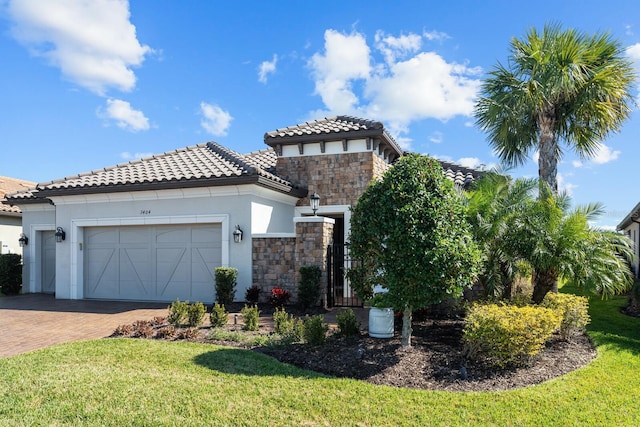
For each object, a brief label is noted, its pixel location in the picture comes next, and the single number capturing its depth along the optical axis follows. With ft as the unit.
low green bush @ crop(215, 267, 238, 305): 40.50
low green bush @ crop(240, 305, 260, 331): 29.94
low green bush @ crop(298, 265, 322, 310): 39.29
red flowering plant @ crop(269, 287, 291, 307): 39.52
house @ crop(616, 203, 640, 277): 57.36
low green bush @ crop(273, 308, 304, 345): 26.32
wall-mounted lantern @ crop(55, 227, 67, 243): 48.80
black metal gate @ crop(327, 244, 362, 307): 41.29
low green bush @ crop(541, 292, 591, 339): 27.94
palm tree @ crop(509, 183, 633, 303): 30.42
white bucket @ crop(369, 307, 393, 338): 26.96
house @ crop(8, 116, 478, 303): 42.60
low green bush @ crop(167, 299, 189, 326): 30.76
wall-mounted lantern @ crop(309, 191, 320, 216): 42.96
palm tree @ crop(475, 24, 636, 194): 43.93
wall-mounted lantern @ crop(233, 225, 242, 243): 42.34
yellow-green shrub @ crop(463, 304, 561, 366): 21.71
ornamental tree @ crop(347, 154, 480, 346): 22.30
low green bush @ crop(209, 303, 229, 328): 30.73
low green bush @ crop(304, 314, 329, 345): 25.13
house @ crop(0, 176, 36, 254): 68.95
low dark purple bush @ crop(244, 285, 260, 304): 41.22
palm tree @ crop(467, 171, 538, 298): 31.40
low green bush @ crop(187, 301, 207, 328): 30.30
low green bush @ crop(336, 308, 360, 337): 27.12
